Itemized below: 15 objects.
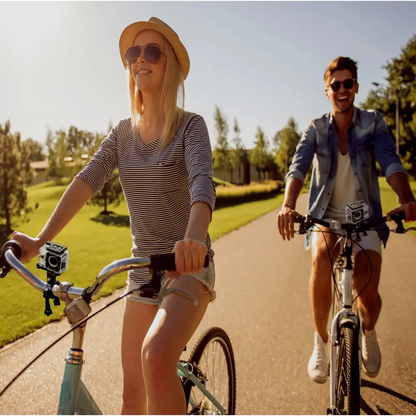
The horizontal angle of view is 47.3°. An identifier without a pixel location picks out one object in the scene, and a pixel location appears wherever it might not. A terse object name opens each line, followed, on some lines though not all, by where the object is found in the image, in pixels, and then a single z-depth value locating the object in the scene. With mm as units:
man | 3314
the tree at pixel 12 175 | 14875
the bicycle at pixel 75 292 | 1405
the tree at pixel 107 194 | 22344
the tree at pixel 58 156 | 49406
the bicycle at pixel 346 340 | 2725
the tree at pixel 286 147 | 57500
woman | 1814
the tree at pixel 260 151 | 53719
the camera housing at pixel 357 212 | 2828
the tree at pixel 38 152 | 88850
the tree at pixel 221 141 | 44594
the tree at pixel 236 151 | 47094
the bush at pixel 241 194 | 28781
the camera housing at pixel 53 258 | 1494
